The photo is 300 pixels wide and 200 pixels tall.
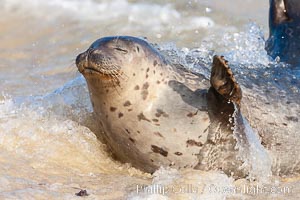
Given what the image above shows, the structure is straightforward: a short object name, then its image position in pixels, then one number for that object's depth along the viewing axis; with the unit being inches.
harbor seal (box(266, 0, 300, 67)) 492.1
